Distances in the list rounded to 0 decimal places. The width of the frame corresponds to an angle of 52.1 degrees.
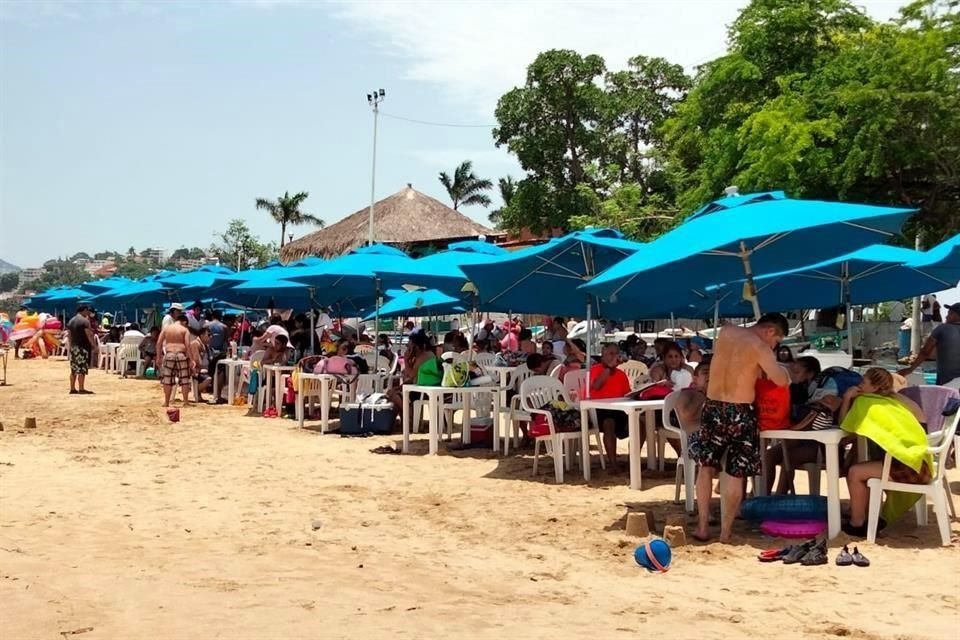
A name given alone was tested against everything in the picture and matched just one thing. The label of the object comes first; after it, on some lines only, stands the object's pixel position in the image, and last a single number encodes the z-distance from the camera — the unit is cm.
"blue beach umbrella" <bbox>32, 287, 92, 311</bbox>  3238
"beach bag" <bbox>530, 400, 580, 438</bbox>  853
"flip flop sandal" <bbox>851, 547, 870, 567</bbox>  545
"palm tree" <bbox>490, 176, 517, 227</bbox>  5669
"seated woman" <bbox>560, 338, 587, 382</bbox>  977
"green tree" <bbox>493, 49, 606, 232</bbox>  3594
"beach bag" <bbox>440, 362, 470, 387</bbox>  1027
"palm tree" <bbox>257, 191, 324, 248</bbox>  6425
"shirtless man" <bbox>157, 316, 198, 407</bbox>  1438
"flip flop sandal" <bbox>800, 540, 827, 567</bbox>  547
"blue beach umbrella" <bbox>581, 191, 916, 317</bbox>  610
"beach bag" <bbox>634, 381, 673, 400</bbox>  831
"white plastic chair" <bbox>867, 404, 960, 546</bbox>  586
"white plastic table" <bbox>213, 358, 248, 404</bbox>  1527
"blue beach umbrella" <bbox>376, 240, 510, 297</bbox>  1135
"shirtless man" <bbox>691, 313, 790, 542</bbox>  596
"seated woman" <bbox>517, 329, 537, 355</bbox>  1391
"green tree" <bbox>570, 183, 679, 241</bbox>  2844
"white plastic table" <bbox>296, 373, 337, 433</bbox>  1170
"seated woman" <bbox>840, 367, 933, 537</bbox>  586
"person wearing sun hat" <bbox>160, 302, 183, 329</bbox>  1416
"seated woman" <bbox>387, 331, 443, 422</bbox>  1037
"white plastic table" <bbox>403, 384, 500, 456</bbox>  1000
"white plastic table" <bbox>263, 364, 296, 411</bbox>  1344
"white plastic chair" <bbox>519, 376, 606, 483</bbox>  878
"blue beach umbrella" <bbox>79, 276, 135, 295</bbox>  2943
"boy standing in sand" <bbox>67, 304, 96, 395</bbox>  1671
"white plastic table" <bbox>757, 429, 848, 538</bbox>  598
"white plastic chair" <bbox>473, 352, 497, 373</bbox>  1295
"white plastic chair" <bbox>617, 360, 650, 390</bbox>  1023
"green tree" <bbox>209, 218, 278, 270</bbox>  6756
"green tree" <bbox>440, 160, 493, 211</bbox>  5989
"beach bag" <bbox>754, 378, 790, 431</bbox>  610
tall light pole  3766
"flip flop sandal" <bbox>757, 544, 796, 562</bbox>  561
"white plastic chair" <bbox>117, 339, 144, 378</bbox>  2231
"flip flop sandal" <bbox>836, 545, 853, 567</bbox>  547
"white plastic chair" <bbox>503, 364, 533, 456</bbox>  930
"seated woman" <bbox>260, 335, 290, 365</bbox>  1373
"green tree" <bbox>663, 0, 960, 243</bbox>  1805
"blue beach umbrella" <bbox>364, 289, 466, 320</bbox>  1669
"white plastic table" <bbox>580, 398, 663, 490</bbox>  777
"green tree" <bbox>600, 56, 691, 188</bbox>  3672
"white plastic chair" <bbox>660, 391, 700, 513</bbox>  670
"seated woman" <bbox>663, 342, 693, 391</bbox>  882
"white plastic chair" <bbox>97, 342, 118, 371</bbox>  2439
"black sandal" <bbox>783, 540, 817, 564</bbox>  553
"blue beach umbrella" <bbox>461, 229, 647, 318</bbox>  903
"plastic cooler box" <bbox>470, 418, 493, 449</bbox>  1062
